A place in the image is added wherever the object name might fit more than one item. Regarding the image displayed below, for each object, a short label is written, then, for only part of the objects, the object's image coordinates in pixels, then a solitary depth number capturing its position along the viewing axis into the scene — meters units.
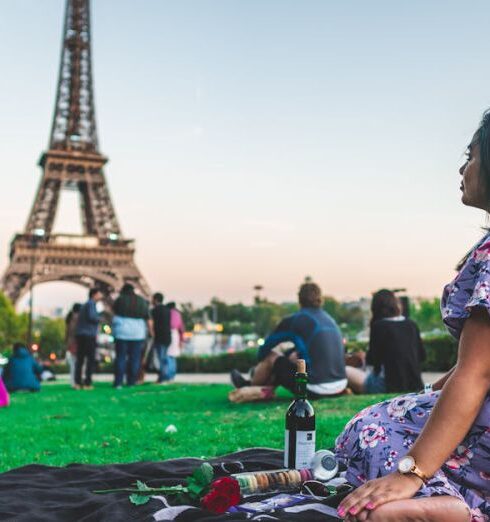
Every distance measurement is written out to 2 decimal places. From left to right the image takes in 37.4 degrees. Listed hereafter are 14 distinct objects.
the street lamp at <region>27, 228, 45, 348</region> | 44.53
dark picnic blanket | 2.67
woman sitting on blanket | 2.06
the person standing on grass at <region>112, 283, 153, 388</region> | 12.28
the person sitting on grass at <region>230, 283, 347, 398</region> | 6.94
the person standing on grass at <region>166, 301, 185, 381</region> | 13.73
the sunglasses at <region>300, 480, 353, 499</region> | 2.97
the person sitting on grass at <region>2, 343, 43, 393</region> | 12.45
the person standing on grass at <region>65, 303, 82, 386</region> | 12.77
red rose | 2.67
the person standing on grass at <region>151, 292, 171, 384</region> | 13.05
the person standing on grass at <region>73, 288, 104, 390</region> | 12.14
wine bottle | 3.13
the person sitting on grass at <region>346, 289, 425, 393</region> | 7.45
